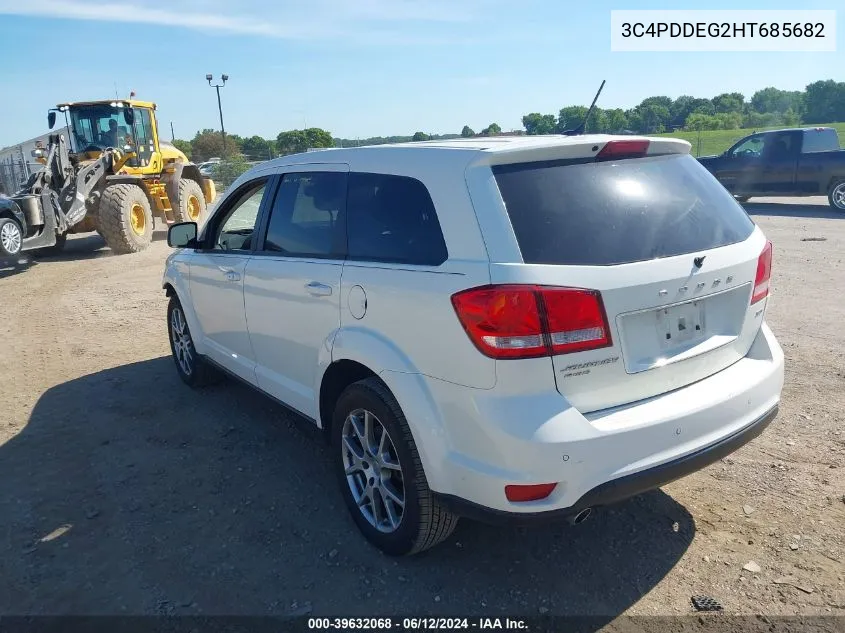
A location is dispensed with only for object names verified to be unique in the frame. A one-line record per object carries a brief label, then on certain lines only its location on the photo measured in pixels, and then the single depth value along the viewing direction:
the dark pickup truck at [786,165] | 15.48
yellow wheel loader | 13.45
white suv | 2.52
